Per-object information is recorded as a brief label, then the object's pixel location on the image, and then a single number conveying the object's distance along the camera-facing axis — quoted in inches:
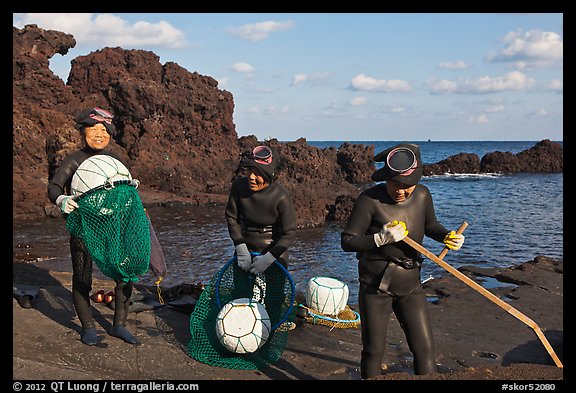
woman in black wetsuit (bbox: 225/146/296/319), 222.2
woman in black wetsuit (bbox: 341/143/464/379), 171.0
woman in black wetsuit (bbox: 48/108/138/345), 218.4
